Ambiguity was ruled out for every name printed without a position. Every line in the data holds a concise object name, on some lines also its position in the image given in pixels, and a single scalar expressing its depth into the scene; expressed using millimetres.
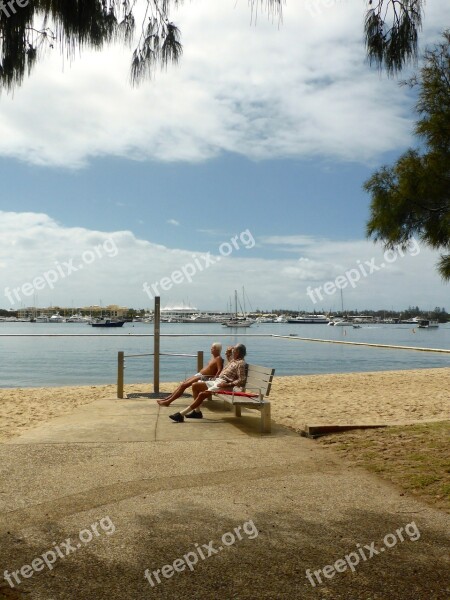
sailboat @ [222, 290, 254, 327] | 125438
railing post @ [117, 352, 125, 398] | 11211
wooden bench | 7688
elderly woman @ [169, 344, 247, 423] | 8461
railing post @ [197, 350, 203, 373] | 11637
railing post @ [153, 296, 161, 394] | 11562
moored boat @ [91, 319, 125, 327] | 129750
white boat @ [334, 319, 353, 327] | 148750
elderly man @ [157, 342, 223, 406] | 9440
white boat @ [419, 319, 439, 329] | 163125
